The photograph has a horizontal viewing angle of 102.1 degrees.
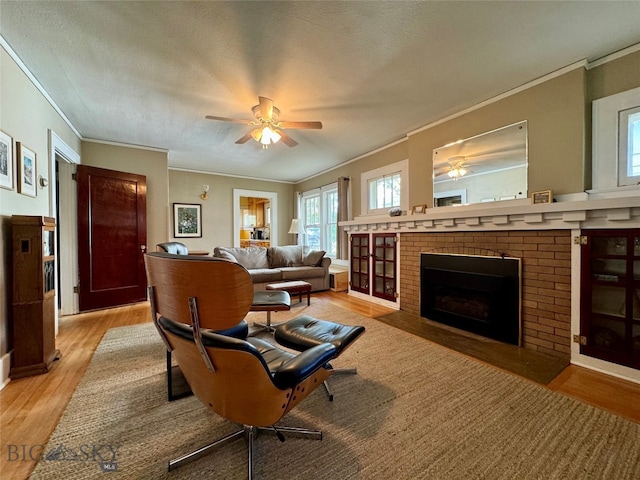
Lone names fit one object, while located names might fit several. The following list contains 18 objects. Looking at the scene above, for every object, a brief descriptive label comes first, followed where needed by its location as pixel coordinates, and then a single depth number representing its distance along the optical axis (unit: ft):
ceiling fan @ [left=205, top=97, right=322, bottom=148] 8.27
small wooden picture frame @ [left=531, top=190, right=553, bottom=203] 7.66
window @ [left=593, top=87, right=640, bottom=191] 6.65
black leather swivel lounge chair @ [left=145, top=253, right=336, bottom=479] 2.84
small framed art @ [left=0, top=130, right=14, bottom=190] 6.19
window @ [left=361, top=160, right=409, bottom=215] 13.09
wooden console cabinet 6.53
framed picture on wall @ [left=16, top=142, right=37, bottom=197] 6.98
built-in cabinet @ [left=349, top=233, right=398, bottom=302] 13.10
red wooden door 11.73
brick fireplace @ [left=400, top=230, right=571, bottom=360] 7.39
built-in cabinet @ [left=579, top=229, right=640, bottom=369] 6.39
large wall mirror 8.62
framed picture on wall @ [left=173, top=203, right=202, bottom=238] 18.40
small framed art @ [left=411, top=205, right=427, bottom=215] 11.31
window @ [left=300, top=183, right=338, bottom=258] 19.10
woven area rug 3.89
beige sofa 14.78
